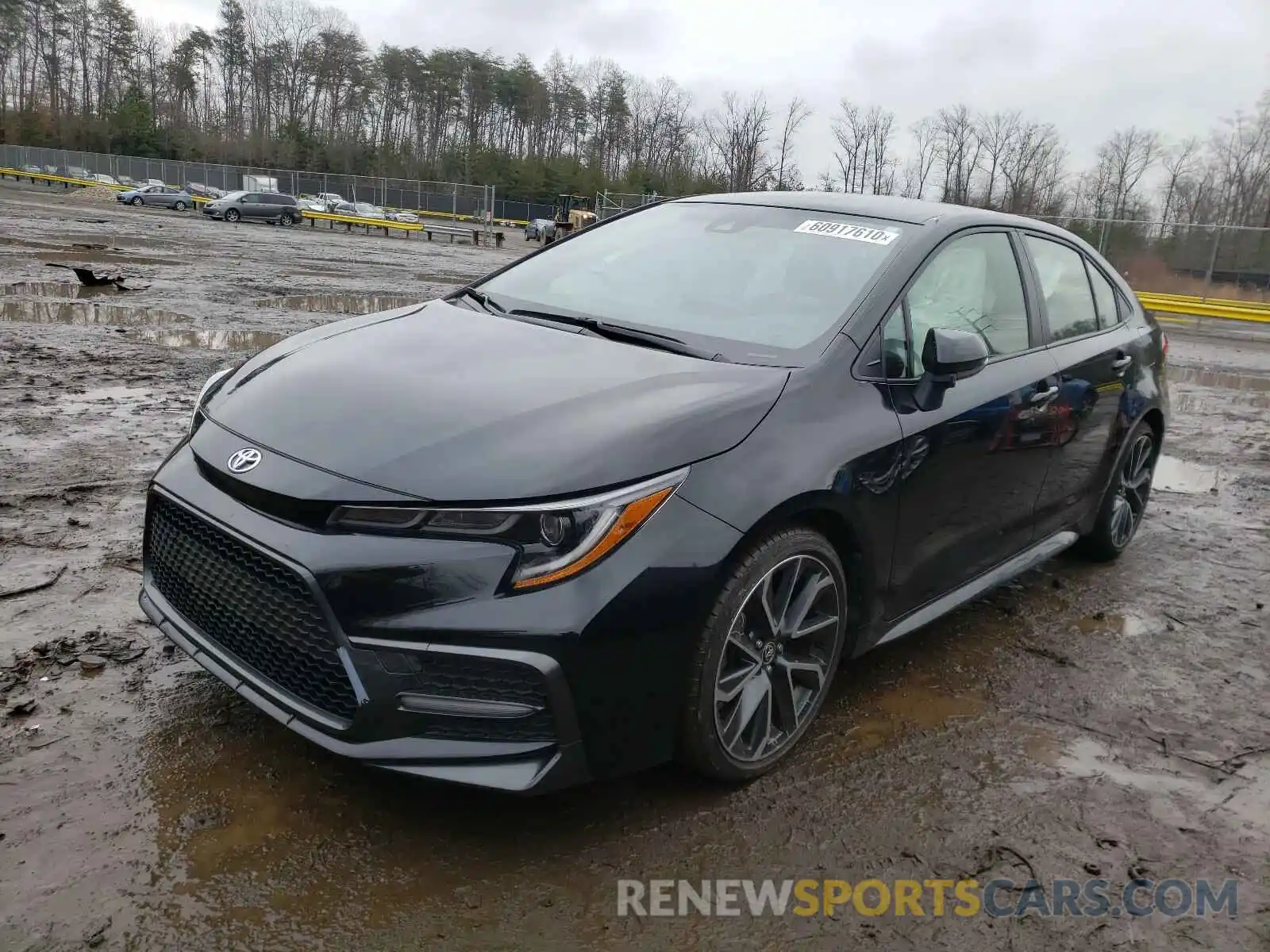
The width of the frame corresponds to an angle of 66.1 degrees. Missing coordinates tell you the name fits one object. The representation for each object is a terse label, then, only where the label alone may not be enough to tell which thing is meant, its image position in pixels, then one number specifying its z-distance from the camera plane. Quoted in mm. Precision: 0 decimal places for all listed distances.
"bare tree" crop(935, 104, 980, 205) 75375
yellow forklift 45219
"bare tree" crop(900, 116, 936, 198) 69106
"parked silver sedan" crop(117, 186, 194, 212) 46031
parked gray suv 41906
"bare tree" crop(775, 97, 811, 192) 68750
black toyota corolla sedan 2266
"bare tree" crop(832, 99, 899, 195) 75750
